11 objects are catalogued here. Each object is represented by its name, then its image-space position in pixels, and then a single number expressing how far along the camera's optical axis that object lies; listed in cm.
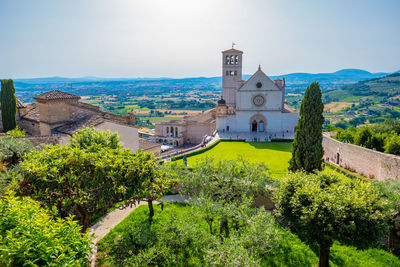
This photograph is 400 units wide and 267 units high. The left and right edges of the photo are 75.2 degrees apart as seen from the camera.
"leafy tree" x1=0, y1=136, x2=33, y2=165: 1639
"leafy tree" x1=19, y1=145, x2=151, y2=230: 1018
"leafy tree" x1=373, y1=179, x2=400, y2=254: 1281
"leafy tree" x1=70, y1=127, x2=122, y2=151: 1641
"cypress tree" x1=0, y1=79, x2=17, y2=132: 3067
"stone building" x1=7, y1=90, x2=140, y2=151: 2381
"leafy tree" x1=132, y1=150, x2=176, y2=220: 1147
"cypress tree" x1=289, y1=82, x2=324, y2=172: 1995
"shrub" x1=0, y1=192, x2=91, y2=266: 568
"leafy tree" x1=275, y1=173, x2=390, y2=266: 1031
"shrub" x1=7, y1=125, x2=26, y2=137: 2560
